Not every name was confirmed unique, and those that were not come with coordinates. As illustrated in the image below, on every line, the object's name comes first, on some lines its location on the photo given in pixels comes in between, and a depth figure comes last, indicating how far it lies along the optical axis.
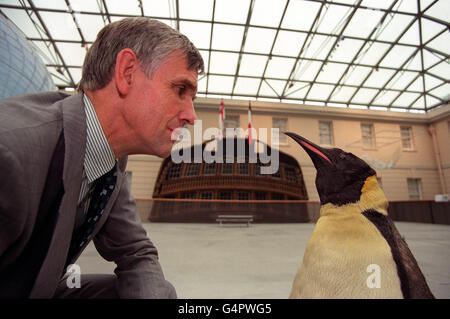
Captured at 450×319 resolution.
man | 0.36
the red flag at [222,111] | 9.48
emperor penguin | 0.47
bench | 7.07
